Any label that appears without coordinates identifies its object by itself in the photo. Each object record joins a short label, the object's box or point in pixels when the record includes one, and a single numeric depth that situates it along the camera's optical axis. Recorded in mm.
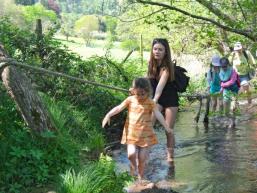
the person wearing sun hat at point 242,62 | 10094
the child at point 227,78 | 9914
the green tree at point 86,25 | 102812
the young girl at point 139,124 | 5531
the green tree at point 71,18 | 121312
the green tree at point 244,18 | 6844
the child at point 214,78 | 11032
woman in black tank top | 6184
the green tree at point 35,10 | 82381
